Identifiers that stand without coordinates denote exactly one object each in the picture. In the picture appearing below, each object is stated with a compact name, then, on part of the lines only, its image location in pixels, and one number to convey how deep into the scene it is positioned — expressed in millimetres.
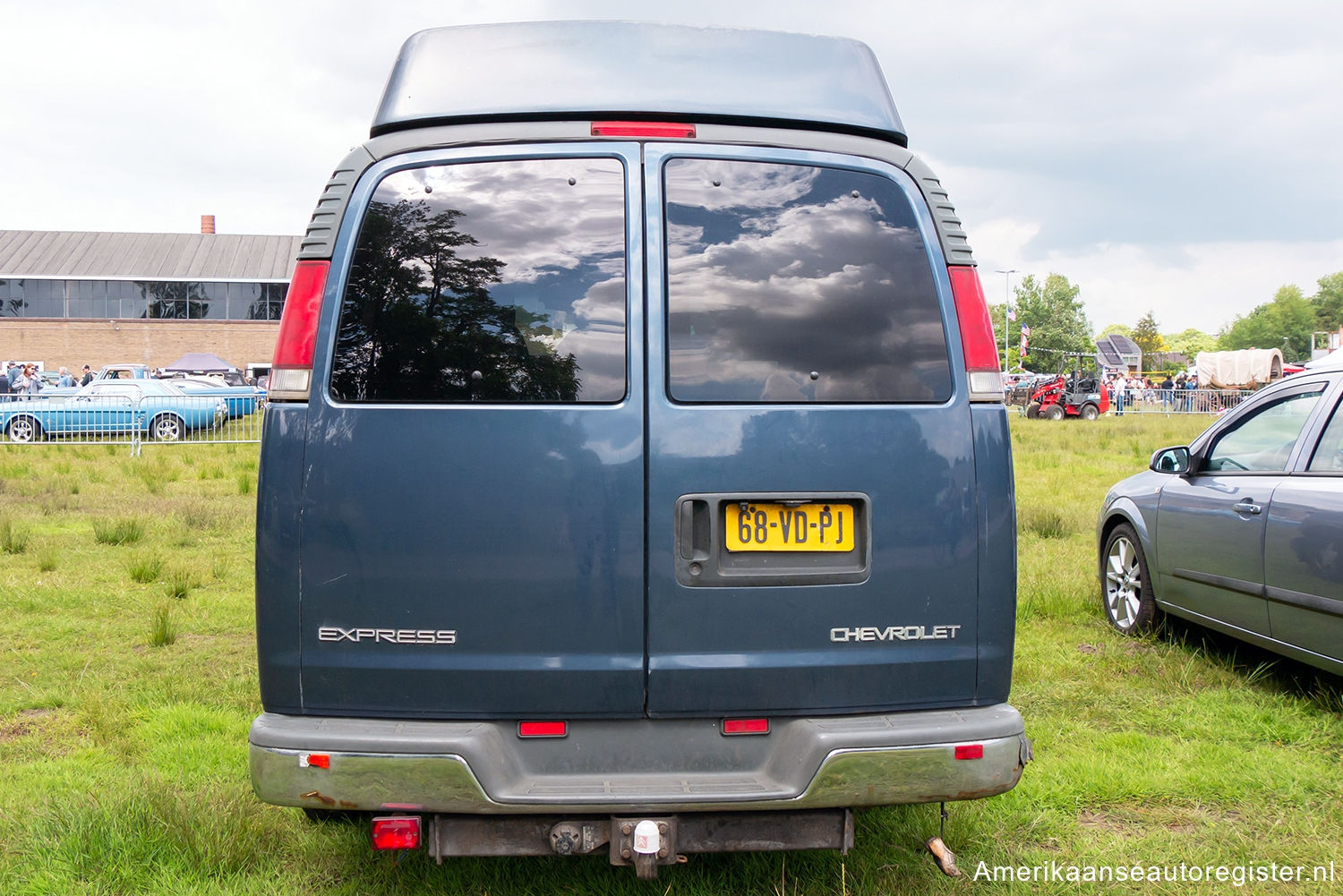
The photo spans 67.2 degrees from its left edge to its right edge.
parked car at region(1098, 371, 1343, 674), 4535
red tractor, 33844
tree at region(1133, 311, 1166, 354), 131375
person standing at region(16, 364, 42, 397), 31008
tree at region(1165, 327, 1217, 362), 180588
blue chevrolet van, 2625
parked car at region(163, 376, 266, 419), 23875
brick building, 59312
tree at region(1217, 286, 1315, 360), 129500
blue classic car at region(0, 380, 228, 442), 19719
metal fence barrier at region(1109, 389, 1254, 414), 38156
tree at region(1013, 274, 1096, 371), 96812
